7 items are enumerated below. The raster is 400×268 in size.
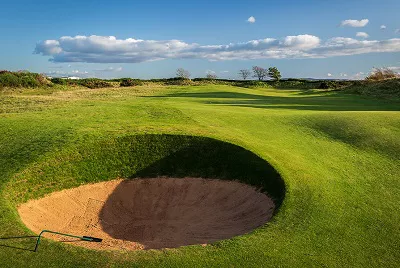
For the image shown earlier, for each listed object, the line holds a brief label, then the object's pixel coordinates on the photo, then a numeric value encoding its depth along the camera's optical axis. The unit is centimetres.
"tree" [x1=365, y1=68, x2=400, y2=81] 6250
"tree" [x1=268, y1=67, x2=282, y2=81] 12488
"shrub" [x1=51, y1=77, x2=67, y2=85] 6388
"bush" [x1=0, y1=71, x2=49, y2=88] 5303
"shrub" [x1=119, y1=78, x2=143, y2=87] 7288
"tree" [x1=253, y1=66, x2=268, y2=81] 14375
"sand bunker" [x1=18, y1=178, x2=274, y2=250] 1142
